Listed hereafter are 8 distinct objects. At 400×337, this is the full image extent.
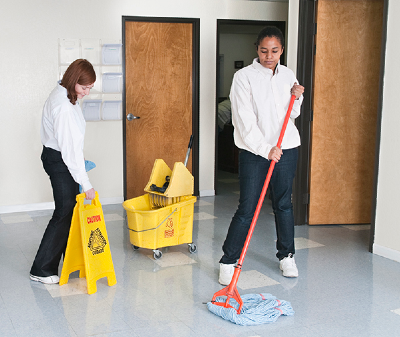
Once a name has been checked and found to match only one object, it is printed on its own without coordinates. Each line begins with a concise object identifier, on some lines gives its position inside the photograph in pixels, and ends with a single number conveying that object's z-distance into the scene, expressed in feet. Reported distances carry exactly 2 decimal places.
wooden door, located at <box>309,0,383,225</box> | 13.01
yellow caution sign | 8.65
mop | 7.47
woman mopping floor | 8.54
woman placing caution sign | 8.46
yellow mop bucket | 10.46
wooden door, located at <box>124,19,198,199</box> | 16.39
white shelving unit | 15.61
